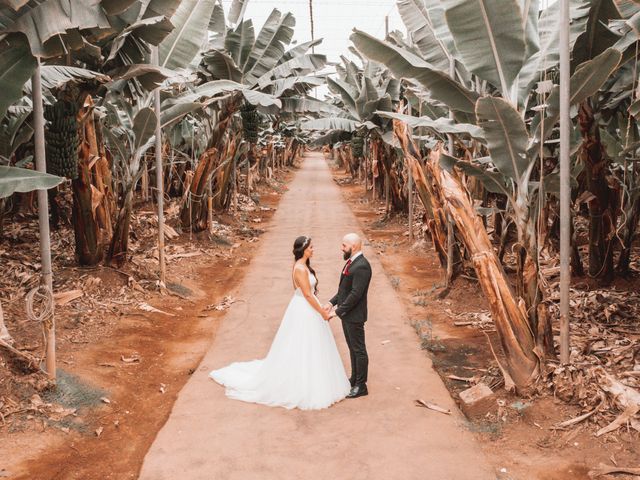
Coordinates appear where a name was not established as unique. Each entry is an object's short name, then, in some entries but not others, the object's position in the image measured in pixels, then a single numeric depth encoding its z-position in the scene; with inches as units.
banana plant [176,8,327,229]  496.1
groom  235.5
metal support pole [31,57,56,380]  218.2
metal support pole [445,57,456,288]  386.0
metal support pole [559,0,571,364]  217.6
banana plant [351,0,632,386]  234.5
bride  238.5
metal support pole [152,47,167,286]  380.2
